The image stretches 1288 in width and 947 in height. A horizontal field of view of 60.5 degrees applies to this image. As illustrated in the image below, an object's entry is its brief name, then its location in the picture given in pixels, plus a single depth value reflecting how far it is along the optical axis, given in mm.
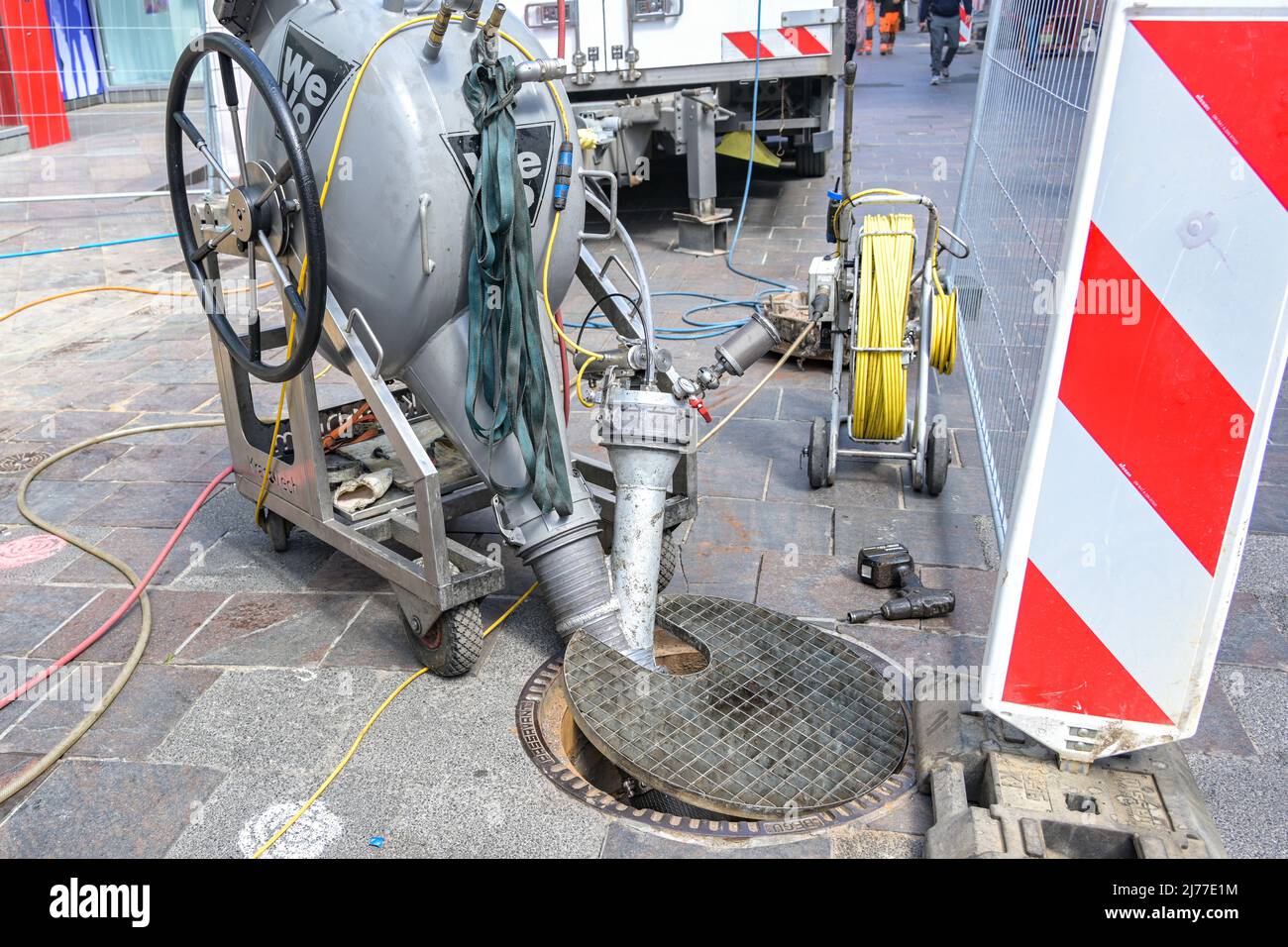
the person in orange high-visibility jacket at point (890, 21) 22047
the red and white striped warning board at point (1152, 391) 2061
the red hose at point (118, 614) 3408
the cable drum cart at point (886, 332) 4422
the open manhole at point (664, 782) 2781
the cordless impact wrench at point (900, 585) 3656
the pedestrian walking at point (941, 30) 17000
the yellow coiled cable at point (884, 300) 4414
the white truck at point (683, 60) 8023
